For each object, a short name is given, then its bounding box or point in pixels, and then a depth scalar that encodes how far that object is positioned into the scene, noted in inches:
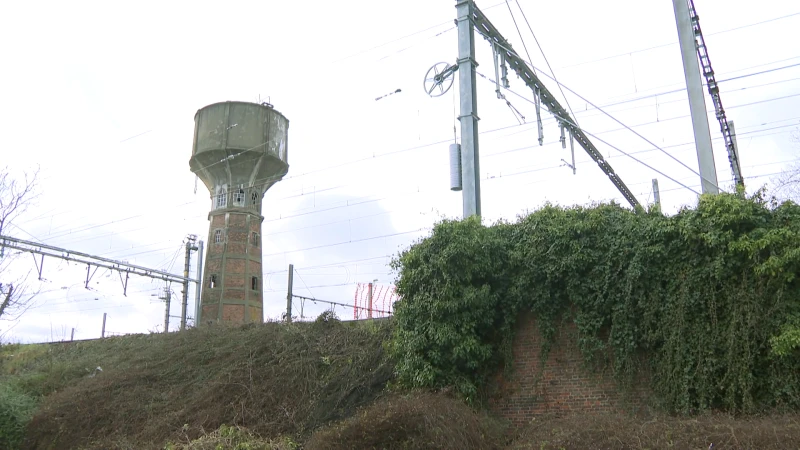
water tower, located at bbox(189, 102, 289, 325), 1273.4
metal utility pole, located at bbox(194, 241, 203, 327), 1261.1
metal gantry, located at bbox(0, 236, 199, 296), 965.2
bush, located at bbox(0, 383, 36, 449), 669.9
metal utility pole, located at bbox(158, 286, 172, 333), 1505.9
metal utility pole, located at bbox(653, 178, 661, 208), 1097.4
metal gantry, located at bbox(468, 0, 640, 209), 612.4
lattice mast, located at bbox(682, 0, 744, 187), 583.8
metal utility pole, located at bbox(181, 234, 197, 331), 1322.0
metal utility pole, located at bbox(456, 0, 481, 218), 568.1
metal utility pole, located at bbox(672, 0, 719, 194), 504.1
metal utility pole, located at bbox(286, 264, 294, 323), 989.8
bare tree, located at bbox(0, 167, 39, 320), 692.1
